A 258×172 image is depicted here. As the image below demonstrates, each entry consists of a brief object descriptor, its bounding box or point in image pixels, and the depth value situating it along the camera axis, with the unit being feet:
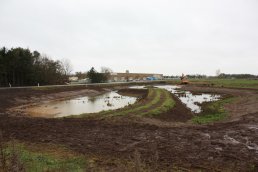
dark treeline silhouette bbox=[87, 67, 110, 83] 211.03
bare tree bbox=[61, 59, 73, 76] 271.12
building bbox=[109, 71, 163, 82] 379.11
